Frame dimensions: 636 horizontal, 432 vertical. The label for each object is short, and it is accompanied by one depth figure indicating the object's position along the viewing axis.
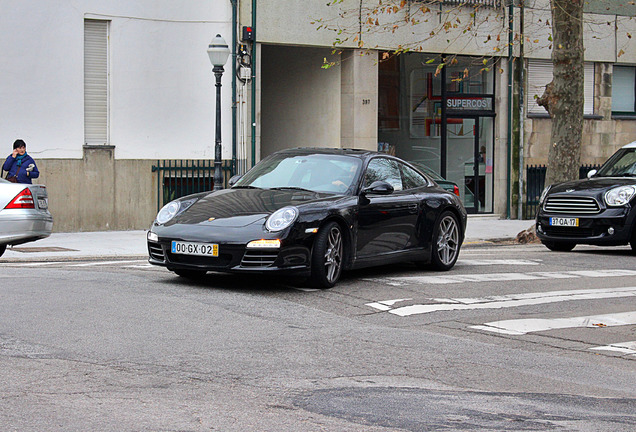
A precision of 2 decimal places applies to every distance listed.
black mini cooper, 14.70
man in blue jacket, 17.78
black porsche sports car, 9.46
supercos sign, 25.12
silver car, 13.73
